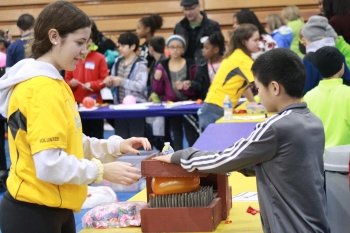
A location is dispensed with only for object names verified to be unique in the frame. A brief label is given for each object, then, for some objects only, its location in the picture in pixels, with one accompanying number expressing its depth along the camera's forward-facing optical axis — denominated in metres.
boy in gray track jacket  3.06
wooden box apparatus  3.29
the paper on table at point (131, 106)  8.99
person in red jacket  9.53
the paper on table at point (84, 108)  9.01
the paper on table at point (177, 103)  8.99
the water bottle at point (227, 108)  7.47
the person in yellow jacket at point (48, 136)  2.74
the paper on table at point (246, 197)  3.99
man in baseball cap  10.71
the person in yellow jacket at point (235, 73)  7.86
